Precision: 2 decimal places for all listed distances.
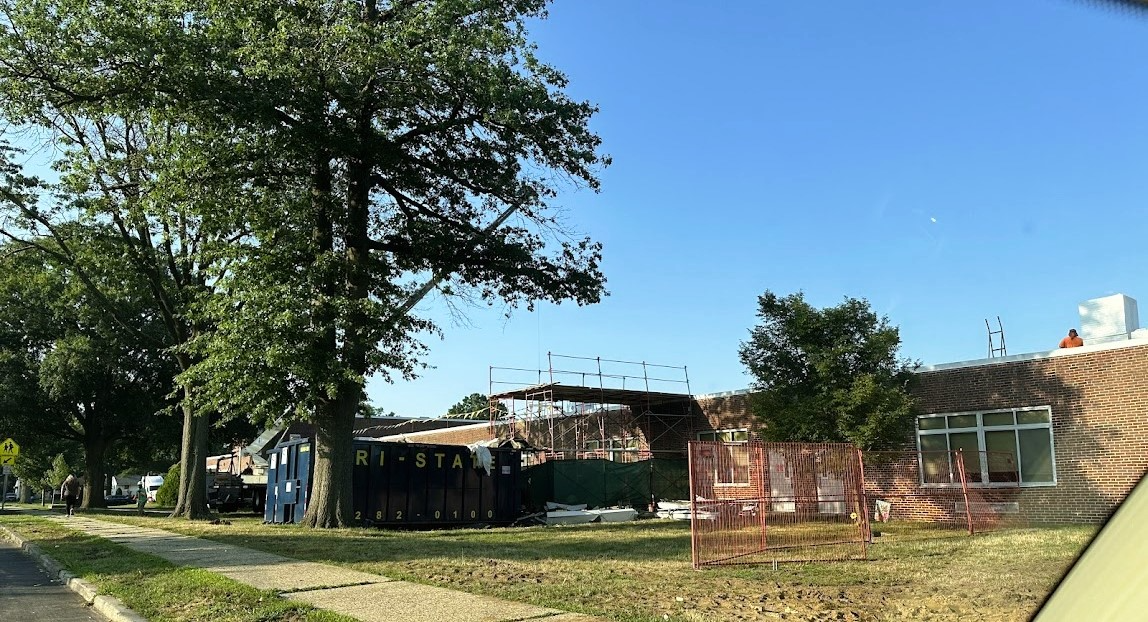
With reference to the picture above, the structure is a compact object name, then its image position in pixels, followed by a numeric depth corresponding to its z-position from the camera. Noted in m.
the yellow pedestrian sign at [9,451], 30.47
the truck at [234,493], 34.62
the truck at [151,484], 62.03
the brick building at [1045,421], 17.64
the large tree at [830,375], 19.38
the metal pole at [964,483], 16.11
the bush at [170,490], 43.36
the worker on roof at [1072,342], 18.75
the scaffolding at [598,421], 31.16
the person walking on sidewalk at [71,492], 31.79
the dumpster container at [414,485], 20.66
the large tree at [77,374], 34.84
